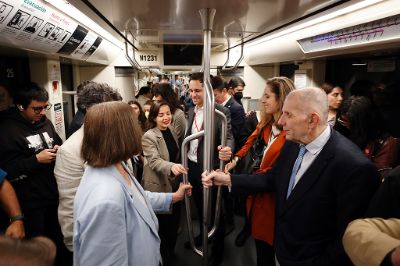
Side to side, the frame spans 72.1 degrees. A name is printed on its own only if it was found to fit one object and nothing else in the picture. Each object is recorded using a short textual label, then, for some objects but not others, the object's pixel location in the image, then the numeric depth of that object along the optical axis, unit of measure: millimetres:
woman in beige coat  2232
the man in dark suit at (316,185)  1173
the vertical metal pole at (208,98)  1373
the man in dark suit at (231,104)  3095
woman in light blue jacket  1008
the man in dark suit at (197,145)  2447
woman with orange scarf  1808
